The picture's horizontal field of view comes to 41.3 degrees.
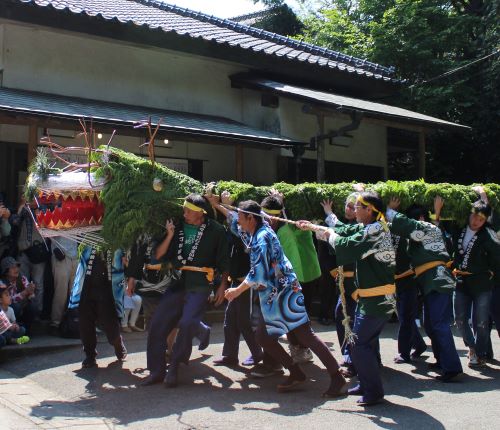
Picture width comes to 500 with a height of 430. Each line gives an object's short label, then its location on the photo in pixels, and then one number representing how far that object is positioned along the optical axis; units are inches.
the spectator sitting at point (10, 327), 310.5
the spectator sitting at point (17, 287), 328.5
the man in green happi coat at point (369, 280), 228.4
